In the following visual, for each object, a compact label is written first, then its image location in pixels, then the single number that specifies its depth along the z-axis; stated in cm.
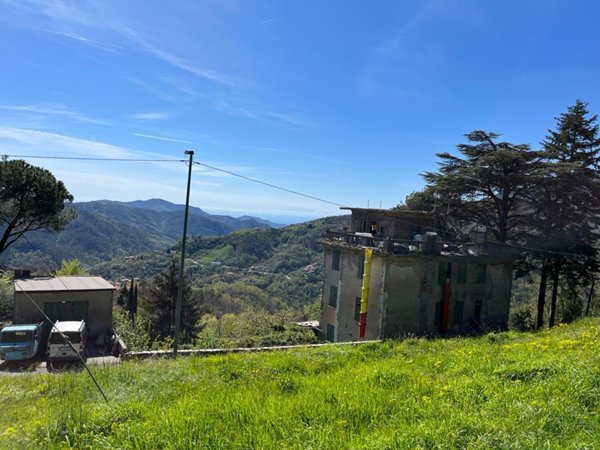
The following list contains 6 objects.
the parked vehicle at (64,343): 1759
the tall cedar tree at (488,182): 2520
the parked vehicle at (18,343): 1792
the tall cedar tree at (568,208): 2389
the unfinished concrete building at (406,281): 2328
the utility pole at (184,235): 1698
